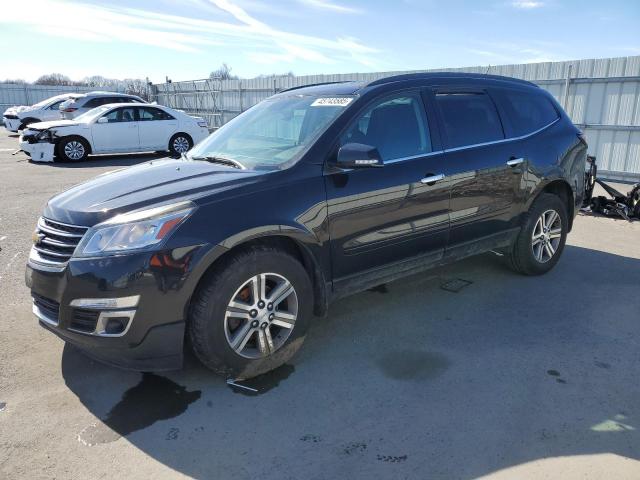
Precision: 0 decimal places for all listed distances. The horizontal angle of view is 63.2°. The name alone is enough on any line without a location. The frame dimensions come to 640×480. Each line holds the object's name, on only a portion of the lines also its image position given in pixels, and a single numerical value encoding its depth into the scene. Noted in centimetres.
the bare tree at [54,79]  5966
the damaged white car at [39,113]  2053
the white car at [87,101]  1731
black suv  289
